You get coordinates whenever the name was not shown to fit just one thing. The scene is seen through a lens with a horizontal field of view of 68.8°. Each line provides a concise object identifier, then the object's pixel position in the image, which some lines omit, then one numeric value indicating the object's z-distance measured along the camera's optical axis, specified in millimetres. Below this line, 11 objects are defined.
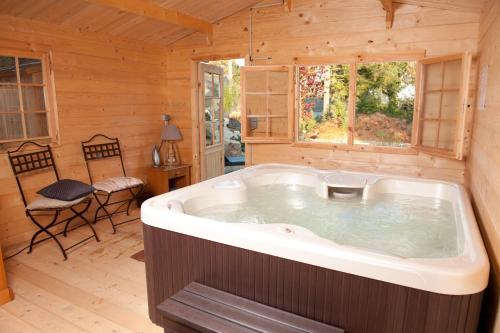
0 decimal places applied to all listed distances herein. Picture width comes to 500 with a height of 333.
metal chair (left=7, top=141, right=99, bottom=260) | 2850
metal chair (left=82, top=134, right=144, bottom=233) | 3423
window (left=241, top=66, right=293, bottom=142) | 3871
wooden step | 1411
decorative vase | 4303
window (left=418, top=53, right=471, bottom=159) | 2779
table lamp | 4273
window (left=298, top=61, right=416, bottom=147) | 3527
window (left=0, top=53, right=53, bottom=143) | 2971
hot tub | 1320
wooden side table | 4207
